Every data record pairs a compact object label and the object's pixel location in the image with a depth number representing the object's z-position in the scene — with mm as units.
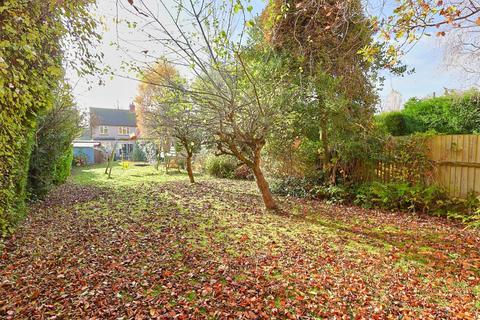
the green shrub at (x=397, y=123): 9930
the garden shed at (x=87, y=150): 20516
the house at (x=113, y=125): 32338
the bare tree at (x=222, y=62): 3564
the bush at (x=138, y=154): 22812
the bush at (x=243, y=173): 11781
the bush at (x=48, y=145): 6706
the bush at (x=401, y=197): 5988
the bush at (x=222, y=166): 12298
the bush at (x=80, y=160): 19141
